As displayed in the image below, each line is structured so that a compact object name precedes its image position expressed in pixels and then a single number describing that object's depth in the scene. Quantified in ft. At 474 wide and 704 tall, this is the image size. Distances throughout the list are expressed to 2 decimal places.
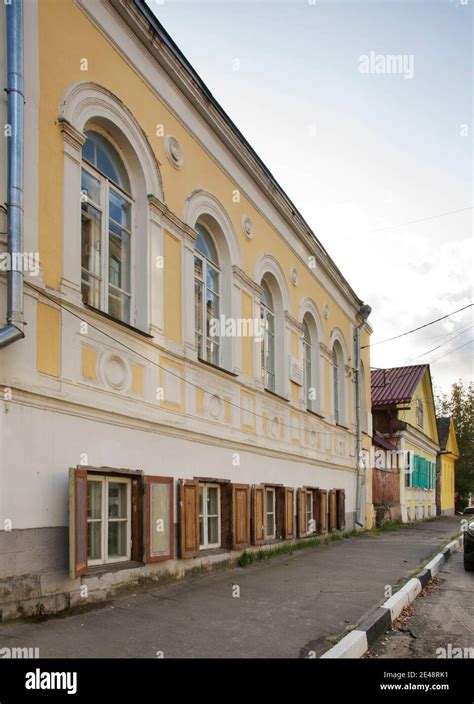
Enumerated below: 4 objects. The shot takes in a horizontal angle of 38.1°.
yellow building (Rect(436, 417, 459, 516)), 132.77
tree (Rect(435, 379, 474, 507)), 160.97
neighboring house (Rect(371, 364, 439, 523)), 95.20
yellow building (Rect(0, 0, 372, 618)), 22.45
